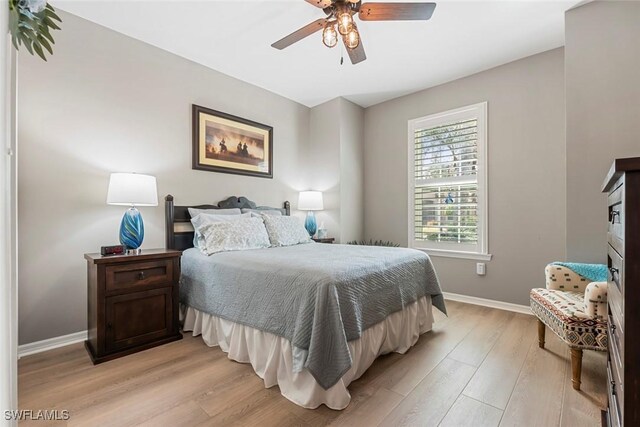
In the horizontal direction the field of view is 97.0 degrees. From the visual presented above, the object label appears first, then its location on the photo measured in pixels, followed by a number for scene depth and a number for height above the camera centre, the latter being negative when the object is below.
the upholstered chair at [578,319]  1.66 -0.66
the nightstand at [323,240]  3.82 -0.37
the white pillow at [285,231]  3.05 -0.21
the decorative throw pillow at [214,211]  3.01 +0.01
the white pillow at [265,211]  3.41 +0.02
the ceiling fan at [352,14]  1.81 +1.33
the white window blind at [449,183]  3.37 +0.38
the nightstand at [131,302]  2.05 -0.70
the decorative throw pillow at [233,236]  2.56 -0.23
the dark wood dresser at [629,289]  0.72 -0.20
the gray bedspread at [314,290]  1.54 -0.54
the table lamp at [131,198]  2.28 +0.11
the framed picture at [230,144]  3.21 +0.84
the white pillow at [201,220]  2.74 -0.08
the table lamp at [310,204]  4.07 +0.12
